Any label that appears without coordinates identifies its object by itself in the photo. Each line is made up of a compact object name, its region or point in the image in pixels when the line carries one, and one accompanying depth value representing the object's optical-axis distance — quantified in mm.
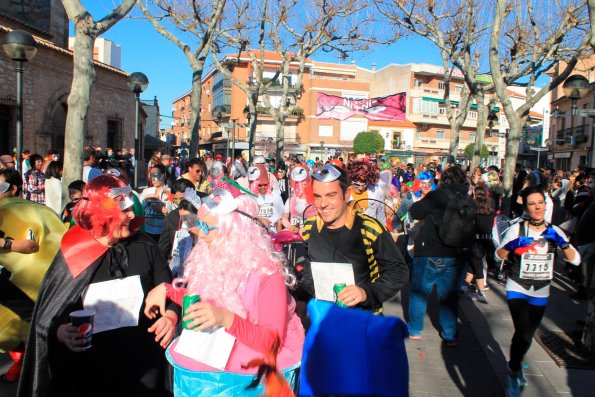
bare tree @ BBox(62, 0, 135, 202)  6605
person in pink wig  2100
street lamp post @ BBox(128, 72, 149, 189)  10414
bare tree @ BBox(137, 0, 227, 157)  13617
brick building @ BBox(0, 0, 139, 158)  16188
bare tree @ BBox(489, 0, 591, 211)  9883
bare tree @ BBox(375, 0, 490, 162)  12789
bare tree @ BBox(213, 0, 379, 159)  18844
